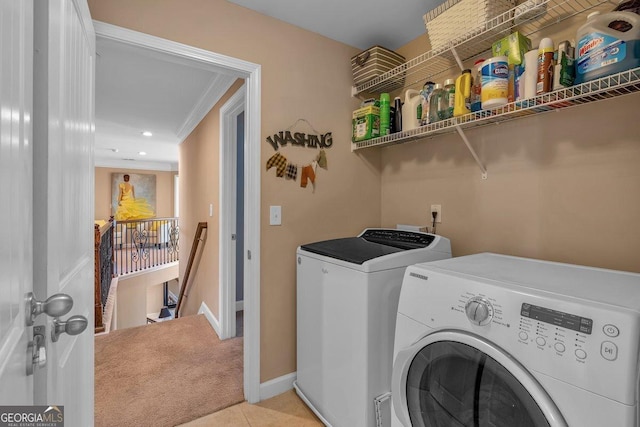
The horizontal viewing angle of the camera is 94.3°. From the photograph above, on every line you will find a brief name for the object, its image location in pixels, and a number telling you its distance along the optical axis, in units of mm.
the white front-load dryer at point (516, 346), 649
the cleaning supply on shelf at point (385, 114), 1883
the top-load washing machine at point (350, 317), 1326
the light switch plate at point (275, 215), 1829
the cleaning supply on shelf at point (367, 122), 1948
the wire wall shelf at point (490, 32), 1280
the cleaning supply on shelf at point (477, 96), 1392
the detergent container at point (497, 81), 1259
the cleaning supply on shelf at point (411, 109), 1728
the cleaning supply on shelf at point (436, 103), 1564
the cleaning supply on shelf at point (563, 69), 1129
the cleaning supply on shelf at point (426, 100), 1625
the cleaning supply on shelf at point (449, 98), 1504
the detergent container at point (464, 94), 1445
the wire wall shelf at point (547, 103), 1007
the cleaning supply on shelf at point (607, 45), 968
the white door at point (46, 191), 489
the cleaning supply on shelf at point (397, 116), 1865
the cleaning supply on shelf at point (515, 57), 1269
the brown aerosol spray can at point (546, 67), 1160
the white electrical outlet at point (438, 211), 1884
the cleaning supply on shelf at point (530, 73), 1209
